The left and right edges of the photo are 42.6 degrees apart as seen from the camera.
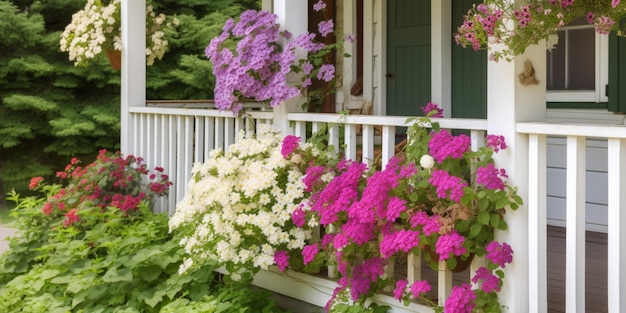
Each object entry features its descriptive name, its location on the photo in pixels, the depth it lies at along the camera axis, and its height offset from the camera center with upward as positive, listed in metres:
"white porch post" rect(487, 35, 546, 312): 3.52 -0.02
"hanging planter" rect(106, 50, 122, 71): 7.22 +0.78
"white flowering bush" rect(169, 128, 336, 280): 4.32 -0.34
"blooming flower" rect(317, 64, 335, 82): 4.68 +0.43
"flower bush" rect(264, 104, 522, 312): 3.42 -0.31
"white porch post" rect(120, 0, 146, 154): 6.89 +0.73
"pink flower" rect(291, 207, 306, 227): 4.23 -0.38
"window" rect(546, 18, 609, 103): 5.61 +0.57
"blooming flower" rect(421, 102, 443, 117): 4.14 +0.19
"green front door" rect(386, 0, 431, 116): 6.87 +0.77
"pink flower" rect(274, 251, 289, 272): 4.31 -0.62
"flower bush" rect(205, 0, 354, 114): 4.72 +0.50
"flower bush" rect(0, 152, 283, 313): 4.85 -0.78
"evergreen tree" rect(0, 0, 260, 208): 13.33 +1.01
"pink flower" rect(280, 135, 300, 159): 4.41 +0.00
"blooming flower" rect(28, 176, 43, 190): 6.57 -0.32
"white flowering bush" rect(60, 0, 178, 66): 7.03 +1.00
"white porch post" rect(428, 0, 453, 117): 6.61 +0.77
